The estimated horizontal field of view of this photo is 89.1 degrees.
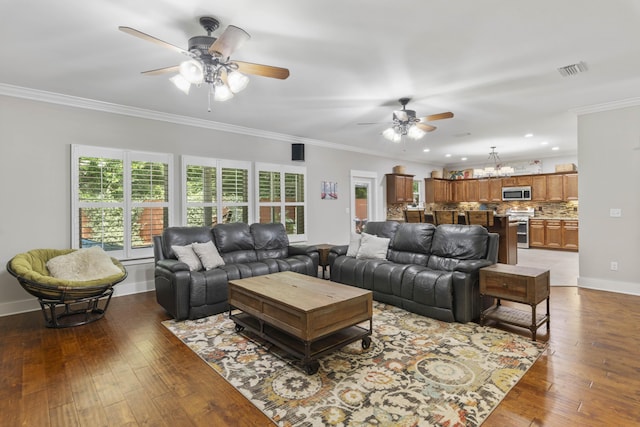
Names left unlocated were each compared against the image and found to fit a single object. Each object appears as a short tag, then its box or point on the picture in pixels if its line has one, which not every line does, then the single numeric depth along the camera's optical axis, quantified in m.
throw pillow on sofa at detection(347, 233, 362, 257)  4.67
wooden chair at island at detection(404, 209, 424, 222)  6.61
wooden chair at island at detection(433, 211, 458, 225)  6.21
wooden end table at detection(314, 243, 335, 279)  5.17
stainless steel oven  9.19
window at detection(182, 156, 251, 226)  5.14
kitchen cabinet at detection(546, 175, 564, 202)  8.80
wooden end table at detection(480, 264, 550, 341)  2.98
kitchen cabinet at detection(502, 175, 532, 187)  9.41
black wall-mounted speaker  6.45
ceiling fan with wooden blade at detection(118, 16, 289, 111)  2.51
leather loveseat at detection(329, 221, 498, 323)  3.40
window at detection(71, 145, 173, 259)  4.27
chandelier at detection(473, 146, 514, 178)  8.94
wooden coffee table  2.44
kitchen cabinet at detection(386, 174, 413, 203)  8.55
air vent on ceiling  3.30
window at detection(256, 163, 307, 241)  6.00
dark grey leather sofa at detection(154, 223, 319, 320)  3.56
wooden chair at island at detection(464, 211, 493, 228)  5.68
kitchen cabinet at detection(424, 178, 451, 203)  10.26
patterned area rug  1.96
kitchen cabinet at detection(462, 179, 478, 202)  10.41
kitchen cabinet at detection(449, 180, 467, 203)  10.67
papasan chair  3.25
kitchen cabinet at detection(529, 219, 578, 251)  8.45
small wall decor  7.01
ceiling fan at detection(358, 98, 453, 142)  4.24
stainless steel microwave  9.38
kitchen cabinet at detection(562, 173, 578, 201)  8.58
